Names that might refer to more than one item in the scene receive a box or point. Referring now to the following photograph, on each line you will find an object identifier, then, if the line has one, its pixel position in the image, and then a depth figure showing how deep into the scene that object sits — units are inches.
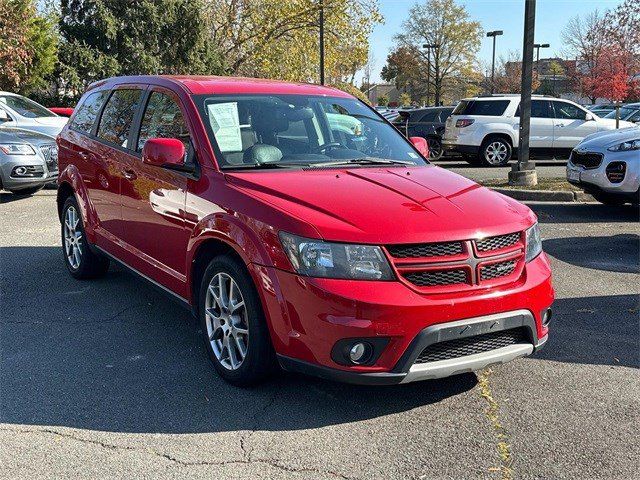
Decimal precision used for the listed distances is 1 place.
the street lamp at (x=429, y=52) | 2397.3
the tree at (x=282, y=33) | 1069.8
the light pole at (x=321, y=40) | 1019.3
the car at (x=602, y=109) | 1326.3
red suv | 132.5
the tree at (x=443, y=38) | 2541.8
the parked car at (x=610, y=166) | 354.0
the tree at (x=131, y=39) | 953.5
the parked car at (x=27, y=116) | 574.2
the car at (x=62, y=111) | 718.0
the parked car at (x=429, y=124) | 729.6
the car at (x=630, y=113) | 948.6
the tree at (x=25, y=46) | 802.8
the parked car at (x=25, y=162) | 434.3
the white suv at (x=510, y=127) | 642.2
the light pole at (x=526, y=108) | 468.1
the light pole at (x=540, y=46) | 1915.6
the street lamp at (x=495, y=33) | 1900.8
